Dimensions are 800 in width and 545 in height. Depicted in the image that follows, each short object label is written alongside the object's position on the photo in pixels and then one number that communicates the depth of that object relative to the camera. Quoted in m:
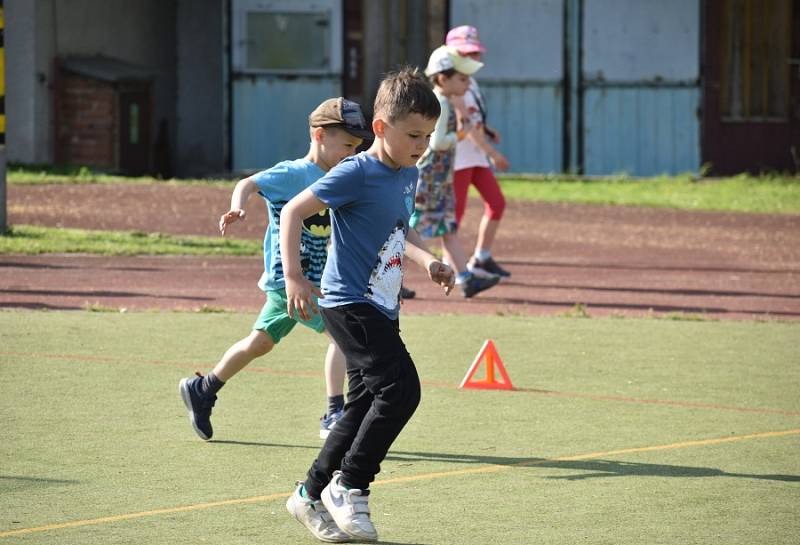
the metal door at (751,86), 25.83
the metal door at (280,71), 25.70
